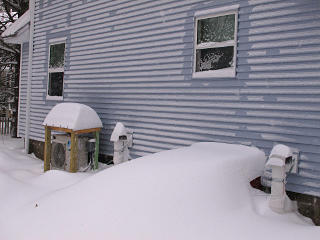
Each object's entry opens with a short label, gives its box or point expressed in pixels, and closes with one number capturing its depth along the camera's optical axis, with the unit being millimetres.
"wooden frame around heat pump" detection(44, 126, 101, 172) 8023
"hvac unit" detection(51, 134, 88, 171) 8281
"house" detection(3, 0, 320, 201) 5074
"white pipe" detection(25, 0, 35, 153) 11648
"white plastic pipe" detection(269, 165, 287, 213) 4645
